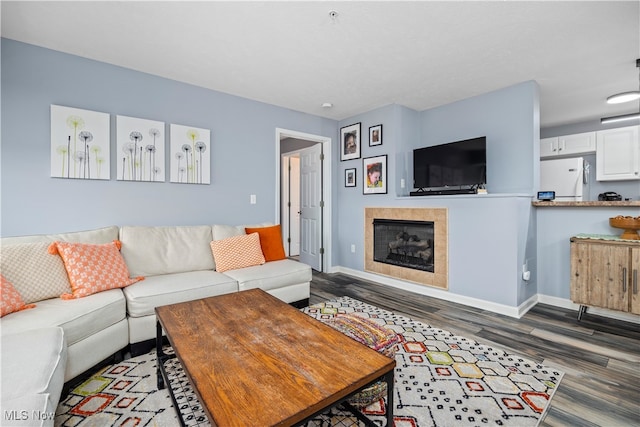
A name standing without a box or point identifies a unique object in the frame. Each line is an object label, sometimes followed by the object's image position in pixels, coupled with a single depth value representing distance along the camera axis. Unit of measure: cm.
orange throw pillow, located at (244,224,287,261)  326
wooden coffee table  91
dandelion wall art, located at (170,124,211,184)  317
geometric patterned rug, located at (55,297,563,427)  150
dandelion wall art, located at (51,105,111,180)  254
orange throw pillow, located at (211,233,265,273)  292
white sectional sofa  166
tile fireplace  352
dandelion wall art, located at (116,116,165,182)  285
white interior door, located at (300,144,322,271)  479
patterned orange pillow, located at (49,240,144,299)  206
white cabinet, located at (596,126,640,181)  414
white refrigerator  424
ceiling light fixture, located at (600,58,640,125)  302
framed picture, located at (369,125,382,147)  413
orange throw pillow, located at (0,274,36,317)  169
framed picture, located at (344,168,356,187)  448
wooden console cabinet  249
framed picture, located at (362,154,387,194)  407
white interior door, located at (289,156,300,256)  582
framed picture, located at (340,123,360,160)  443
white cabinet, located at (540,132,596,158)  461
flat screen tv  338
